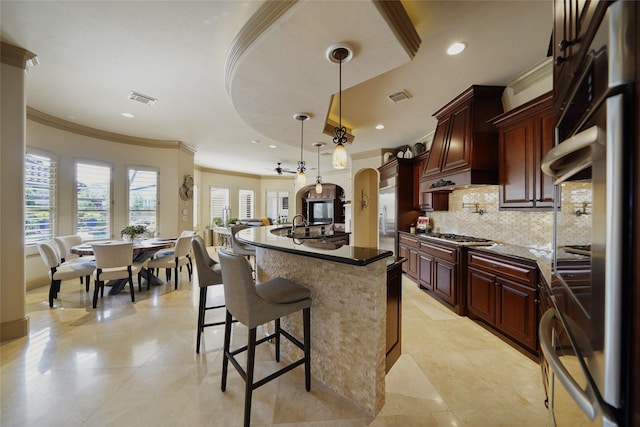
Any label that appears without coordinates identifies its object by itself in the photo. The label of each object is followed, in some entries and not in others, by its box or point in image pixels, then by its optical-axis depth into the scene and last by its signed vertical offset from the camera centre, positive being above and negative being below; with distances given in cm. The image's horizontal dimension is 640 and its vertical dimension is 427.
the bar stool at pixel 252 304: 141 -60
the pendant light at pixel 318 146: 385 +119
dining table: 340 -60
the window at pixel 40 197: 361 +25
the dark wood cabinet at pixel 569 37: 62 +59
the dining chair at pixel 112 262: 303 -68
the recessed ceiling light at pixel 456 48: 199 +148
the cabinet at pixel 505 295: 200 -80
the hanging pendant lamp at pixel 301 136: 287 +121
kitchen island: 146 -71
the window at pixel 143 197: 503 +34
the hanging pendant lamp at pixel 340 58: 169 +121
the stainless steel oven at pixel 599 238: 46 -6
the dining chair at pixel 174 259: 378 -79
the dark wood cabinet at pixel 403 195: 449 +36
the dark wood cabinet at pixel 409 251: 387 -69
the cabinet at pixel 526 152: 215 +64
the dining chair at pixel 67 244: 357 -53
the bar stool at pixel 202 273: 216 -58
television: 878 +4
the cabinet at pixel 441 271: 285 -79
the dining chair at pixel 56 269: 303 -78
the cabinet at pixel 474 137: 273 +95
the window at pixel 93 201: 435 +22
